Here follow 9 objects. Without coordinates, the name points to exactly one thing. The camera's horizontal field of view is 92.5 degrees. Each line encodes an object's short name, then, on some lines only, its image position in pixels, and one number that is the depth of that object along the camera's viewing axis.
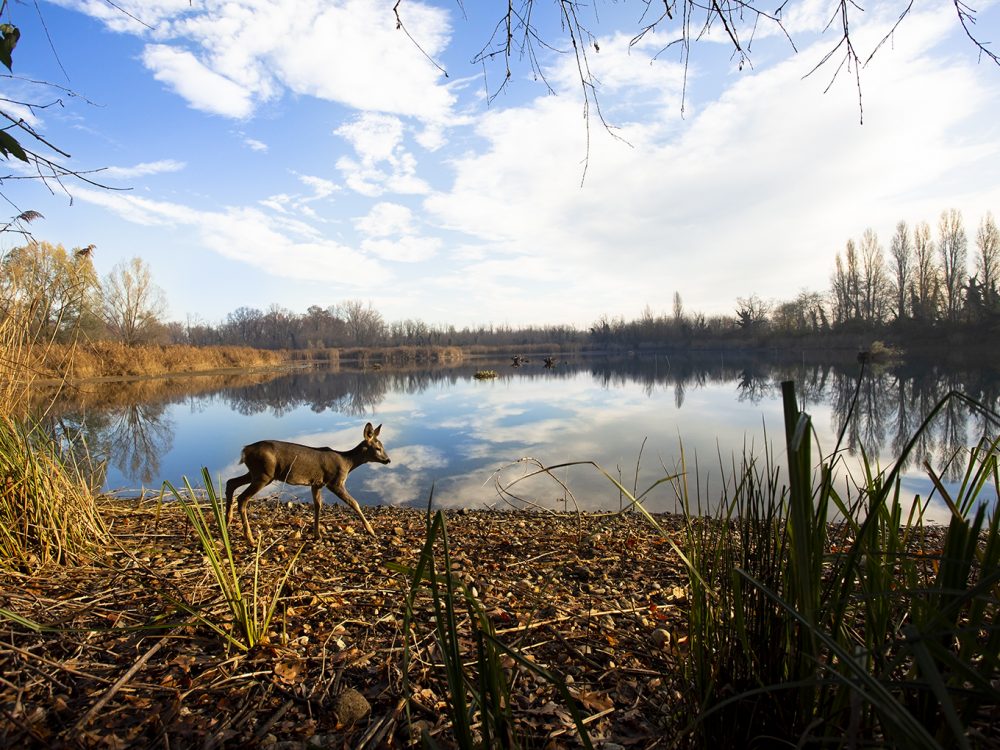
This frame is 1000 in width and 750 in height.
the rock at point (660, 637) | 2.80
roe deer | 4.82
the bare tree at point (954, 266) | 43.78
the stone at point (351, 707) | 2.08
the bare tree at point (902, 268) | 48.84
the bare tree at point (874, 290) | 52.28
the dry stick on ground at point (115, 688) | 1.88
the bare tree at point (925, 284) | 44.19
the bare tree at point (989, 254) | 40.97
